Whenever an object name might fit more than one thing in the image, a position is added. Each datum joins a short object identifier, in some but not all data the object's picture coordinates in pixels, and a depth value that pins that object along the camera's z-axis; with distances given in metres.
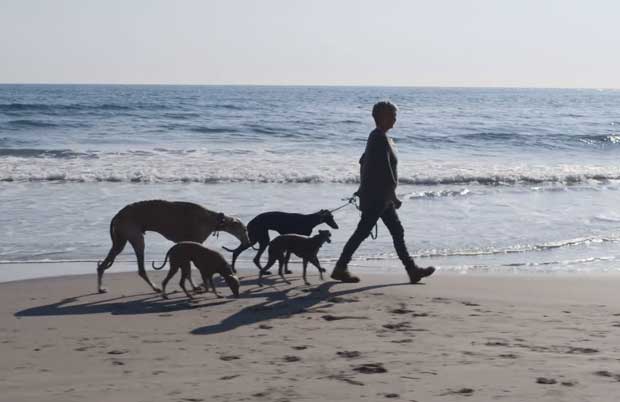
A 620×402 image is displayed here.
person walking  15.38
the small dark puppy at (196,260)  14.00
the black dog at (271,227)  16.41
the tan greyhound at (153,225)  14.79
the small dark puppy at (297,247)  15.48
